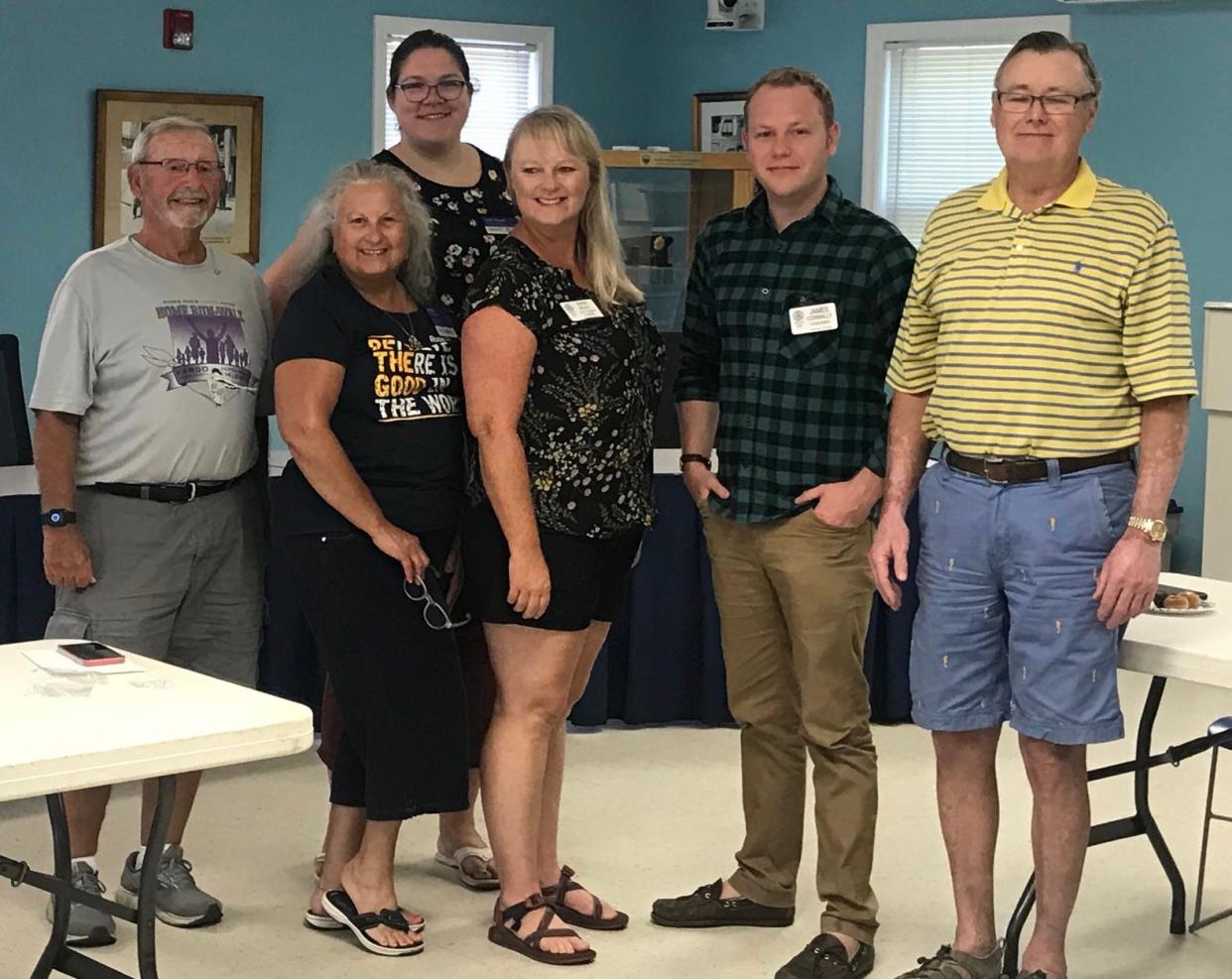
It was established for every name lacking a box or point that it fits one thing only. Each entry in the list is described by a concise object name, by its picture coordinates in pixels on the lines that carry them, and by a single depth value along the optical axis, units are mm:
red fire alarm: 7059
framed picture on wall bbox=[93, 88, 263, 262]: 6973
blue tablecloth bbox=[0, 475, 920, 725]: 4461
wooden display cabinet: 7629
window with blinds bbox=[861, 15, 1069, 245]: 7457
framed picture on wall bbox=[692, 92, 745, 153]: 8117
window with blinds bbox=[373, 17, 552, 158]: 8000
